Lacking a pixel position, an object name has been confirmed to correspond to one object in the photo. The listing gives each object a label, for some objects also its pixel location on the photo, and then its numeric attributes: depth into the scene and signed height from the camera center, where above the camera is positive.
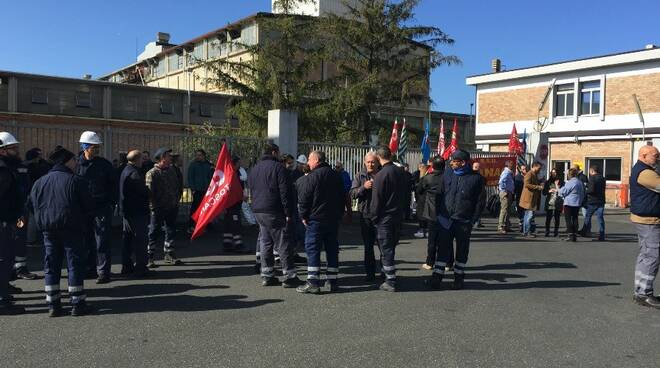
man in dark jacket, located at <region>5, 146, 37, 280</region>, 7.32 -1.12
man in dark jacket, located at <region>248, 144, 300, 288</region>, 7.26 -0.67
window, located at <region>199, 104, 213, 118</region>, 45.12 +4.70
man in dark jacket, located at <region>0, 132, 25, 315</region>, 5.91 -0.64
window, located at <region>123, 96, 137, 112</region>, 41.91 +4.80
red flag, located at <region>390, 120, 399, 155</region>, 17.53 +0.89
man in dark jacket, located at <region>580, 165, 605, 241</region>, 13.12 -0.60
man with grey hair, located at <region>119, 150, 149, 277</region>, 7.77 -0.64
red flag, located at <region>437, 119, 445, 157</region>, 18.58 +0.97
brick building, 27.11 +3.66
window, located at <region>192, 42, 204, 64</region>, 57.45 +12.71
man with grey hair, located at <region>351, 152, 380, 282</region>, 7.82 -0.79
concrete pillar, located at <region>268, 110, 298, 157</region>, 14.07 +0.99
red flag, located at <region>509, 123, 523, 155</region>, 20.52 +0.99
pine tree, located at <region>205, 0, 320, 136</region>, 19.34 +3.36
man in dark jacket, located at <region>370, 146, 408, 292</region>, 7.18 -0.59
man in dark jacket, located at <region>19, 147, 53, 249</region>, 8.79 -0.04
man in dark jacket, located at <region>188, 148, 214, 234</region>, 11.63 -0.25
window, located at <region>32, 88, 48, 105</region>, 38.53 +4.87
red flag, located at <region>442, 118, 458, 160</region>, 17.24 +0.73
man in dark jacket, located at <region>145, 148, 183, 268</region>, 8.40 -0.59
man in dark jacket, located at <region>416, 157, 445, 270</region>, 8.63 -0.48
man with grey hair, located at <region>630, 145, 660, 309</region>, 6.52 -0.57
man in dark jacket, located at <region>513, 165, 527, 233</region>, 15.16 -0.42
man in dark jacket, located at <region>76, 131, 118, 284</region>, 7.33 -0.44
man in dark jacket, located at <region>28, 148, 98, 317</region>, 5.81 -0.69
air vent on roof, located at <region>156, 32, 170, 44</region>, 69.78 +16.88
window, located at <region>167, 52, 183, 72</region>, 61.62 +12.14
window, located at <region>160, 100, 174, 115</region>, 43.69 +4.76
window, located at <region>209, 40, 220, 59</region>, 54.05 +11.69
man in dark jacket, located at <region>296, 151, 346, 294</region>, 7.11 -0.65
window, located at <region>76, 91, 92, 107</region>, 40.22 +4.90
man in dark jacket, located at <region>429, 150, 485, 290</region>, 7.48 -0.64
